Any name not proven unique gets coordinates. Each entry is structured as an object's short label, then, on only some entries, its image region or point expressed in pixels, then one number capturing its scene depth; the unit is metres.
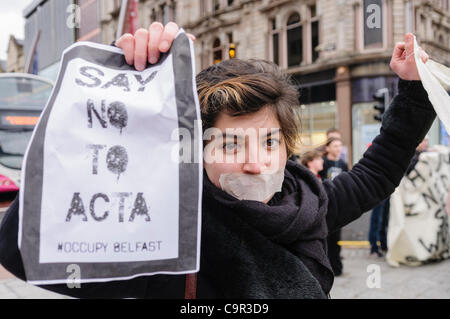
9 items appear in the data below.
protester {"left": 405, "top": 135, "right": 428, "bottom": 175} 5.34
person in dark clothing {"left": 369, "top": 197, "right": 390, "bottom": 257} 6.01
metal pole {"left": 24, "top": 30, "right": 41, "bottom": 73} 9.96
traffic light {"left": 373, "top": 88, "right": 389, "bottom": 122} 7.90
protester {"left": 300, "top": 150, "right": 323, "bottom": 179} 4.91
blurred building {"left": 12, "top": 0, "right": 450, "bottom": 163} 15.48
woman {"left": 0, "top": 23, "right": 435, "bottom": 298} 1.00
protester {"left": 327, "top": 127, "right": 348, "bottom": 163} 5.61
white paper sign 0.85
